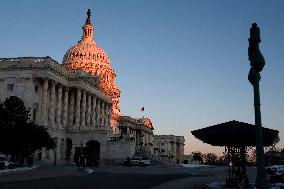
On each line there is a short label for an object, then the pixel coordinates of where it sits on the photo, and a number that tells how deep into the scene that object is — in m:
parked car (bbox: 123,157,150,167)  76.25
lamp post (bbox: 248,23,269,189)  14.09
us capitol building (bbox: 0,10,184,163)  80.75
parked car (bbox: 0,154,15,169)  44.08
